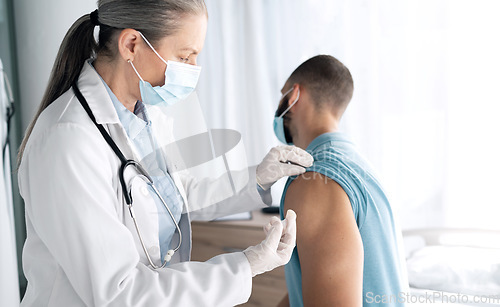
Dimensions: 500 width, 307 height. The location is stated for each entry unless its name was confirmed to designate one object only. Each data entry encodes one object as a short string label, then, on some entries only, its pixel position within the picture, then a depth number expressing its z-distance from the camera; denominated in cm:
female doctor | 77
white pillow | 154
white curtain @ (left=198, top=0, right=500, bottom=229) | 206
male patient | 95
